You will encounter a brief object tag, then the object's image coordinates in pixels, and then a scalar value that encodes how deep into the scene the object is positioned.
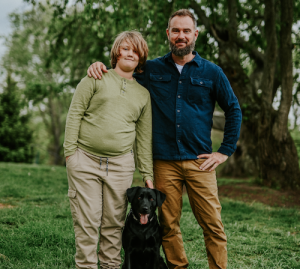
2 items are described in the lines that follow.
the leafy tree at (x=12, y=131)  16.45
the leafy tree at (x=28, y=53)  23.12
